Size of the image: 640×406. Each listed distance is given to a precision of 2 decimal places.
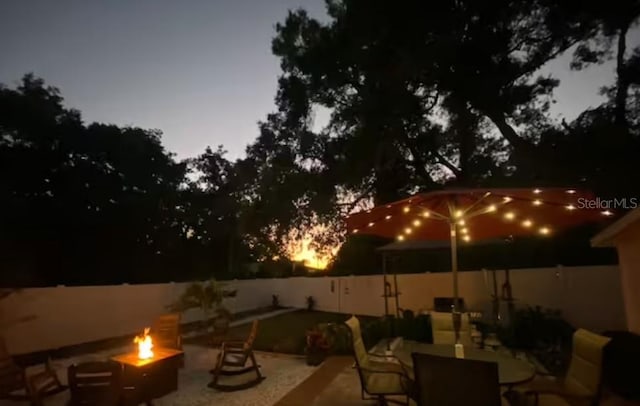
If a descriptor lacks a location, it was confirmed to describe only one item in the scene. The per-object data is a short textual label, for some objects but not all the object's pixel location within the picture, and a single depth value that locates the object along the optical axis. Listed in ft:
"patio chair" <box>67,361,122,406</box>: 12.69
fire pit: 14.92
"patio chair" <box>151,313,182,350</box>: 22.11
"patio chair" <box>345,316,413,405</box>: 13.46
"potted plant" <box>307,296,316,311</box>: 55.99
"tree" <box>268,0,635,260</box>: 32.04
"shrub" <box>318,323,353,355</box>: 25.08
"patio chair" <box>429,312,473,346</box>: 17.79
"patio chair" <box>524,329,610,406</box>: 10.59
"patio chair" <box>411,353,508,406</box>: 8.86
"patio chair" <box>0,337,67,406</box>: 15.38
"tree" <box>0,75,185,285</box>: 35.45
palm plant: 30.07
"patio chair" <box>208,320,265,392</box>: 18.99
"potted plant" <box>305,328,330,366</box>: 23.20
